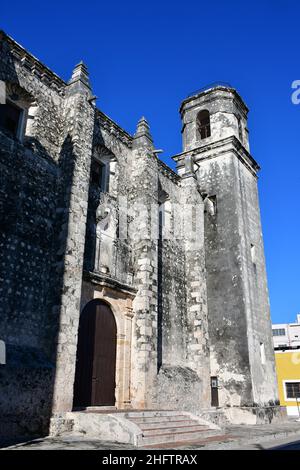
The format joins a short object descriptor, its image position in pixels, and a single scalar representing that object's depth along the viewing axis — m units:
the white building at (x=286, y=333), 60.83
